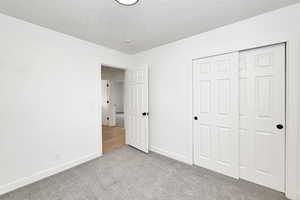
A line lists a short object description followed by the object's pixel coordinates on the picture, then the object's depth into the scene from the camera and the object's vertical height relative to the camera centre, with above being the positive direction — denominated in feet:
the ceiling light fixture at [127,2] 4.74 +3.68
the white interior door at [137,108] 10.02 -0.78
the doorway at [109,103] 17.13 -0.59
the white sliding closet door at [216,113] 6.72 -0.83
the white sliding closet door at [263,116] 5.66 -0.82
